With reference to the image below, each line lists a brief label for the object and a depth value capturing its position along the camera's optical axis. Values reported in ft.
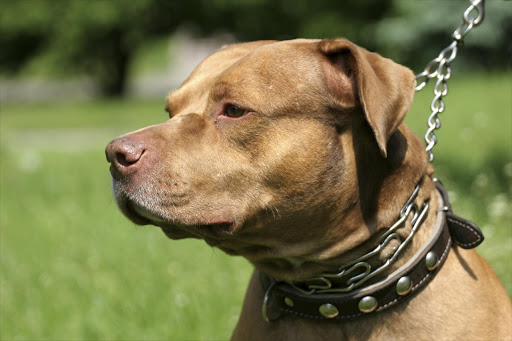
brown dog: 9.93
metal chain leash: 11.91
